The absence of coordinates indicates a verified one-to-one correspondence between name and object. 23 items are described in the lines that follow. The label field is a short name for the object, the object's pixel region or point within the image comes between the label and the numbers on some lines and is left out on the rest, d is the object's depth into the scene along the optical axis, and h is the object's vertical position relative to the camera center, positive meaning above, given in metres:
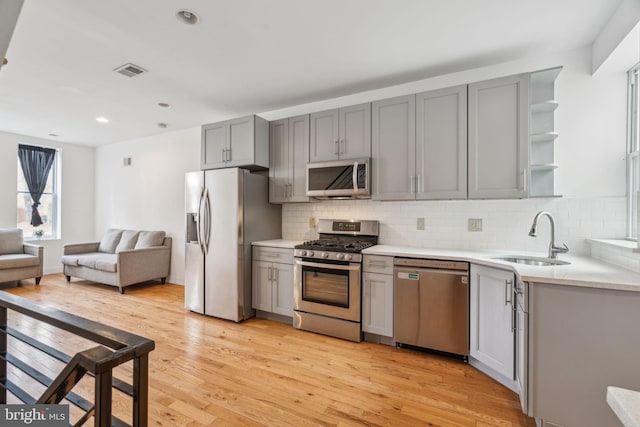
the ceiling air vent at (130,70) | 3.00 +1.47
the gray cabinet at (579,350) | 1.61 -0.77
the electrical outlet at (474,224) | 2.97 -0.10
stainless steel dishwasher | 2.53 -0.80
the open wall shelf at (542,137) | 2.62 +0.68
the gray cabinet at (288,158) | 3.60 +0.68
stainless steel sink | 2.44 -0.38
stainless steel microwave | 3.13 +0.37
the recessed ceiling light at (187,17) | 2.21 +1.48
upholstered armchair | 4.64 -0.74
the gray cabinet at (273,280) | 3.40 -0.79
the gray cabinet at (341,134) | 3.22 +0.90
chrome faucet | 2.38 -0.26
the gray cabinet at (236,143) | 3.61 +0.87
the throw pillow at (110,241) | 5.63 -0.56
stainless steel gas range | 2.96 -0.74
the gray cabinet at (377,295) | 2.83 -0.79
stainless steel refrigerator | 3.50 -0.27
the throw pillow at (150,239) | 5.17 -0.47
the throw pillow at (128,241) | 5.37 -0.52
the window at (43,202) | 5.60 +0.18
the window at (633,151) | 2.38 +0.52
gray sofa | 4.69 -0.77
